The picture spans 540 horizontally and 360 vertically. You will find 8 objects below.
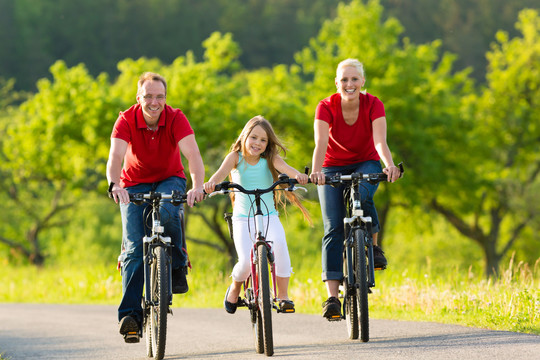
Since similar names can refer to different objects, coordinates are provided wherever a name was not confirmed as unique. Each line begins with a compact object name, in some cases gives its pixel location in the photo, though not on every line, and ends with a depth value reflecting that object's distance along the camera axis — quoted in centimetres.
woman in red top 1334
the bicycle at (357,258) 1245
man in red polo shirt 1244
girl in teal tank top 1262
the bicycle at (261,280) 1155
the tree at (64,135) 6209
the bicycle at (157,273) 1158
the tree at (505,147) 7262
